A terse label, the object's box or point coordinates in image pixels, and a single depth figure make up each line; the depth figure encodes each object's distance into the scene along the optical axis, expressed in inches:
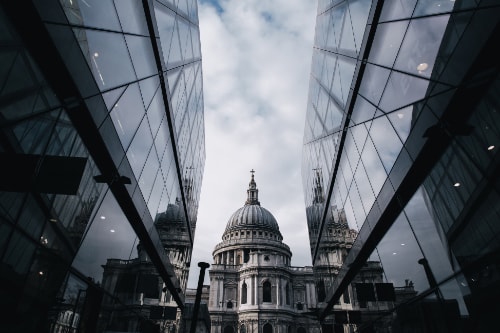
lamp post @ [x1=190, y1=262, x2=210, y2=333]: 765.9
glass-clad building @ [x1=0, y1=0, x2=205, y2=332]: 199.3
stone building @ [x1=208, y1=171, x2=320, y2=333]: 2566.4
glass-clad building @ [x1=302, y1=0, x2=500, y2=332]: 216.2
